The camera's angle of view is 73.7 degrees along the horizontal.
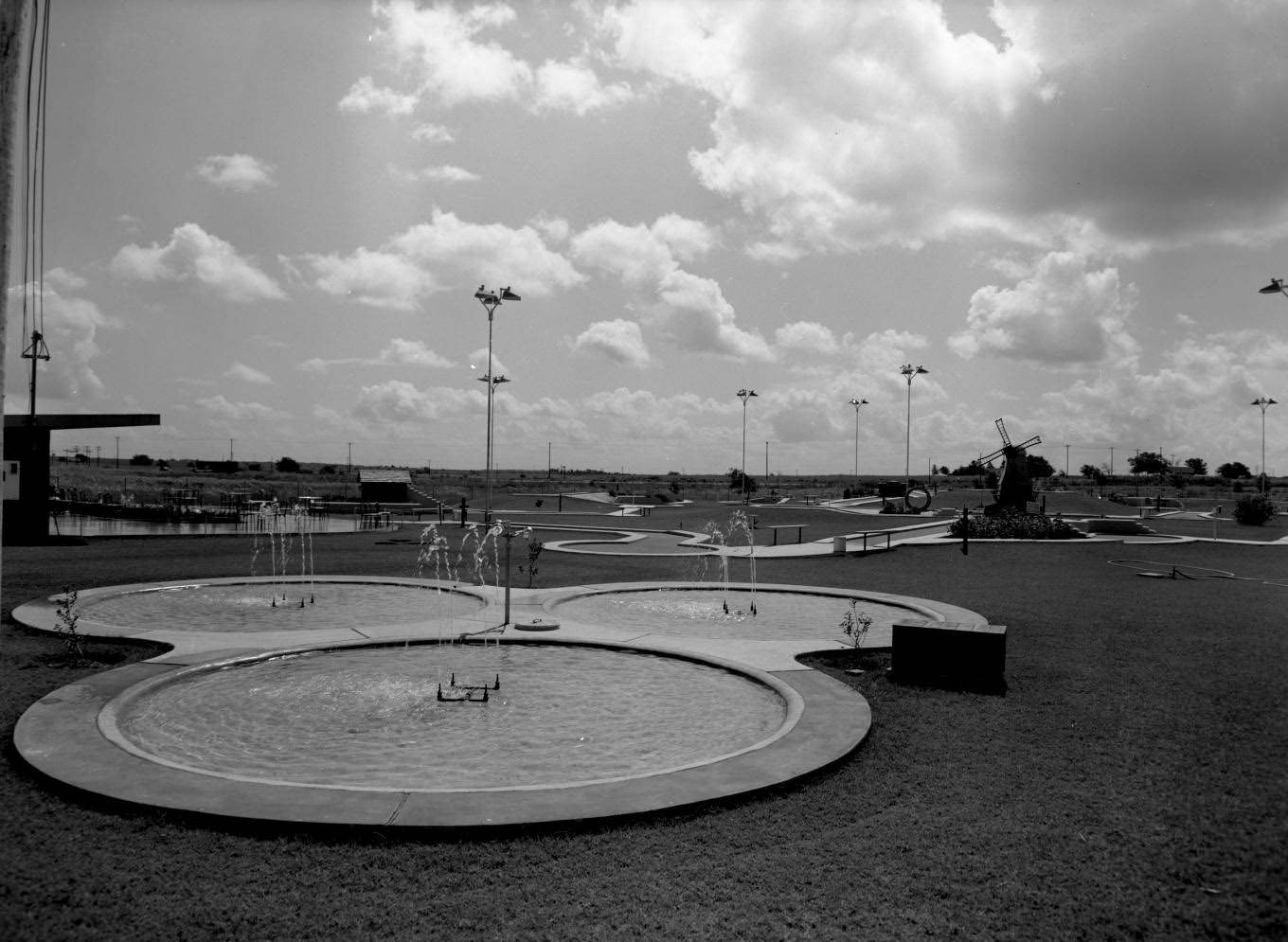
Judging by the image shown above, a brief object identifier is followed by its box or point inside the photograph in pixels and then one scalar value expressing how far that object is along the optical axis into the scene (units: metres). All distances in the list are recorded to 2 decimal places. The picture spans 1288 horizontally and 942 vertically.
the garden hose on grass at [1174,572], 22.14
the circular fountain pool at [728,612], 14.80
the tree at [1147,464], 144.25
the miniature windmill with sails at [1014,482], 41.56
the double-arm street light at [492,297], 30.27
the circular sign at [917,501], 52.44
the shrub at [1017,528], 33.22
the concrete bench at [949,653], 10.58
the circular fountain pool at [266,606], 14.59
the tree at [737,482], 95.88
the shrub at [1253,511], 43.84
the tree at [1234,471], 138.88
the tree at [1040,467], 106.80
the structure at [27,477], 27.22
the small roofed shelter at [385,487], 57.94
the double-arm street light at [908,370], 59.31
